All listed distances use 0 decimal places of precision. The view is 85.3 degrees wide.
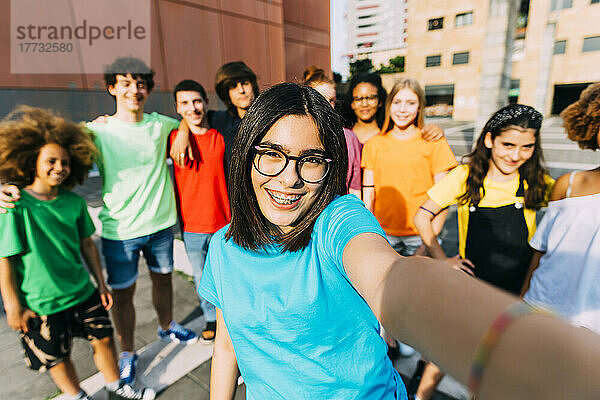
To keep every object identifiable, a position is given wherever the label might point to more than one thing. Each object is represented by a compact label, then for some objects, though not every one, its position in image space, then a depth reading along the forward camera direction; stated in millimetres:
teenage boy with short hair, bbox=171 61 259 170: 2758
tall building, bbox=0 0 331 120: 10359
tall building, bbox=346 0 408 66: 105875
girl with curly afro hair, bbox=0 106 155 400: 1965
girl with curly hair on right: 1595
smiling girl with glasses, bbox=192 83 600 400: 987
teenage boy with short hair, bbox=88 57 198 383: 2553
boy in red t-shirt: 2773
